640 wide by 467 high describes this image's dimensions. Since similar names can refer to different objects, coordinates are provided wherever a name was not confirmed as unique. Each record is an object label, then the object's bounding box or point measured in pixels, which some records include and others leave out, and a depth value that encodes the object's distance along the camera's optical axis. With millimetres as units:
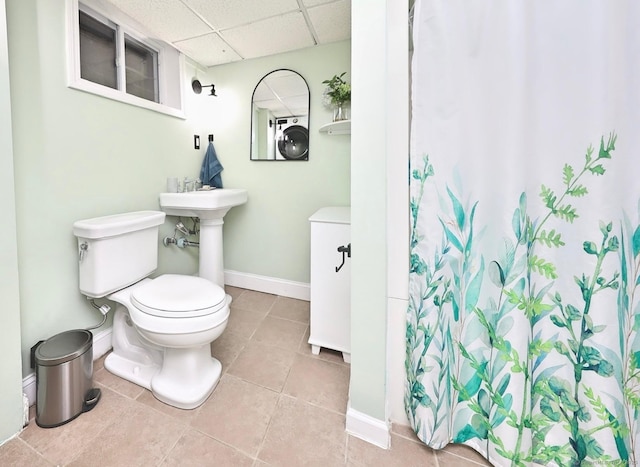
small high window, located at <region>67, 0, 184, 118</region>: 1377
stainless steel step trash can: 1074
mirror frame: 2055
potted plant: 1779
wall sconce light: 2119
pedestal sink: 1780
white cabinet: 1415
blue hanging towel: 2273
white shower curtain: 678
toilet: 1153
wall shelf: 1728
